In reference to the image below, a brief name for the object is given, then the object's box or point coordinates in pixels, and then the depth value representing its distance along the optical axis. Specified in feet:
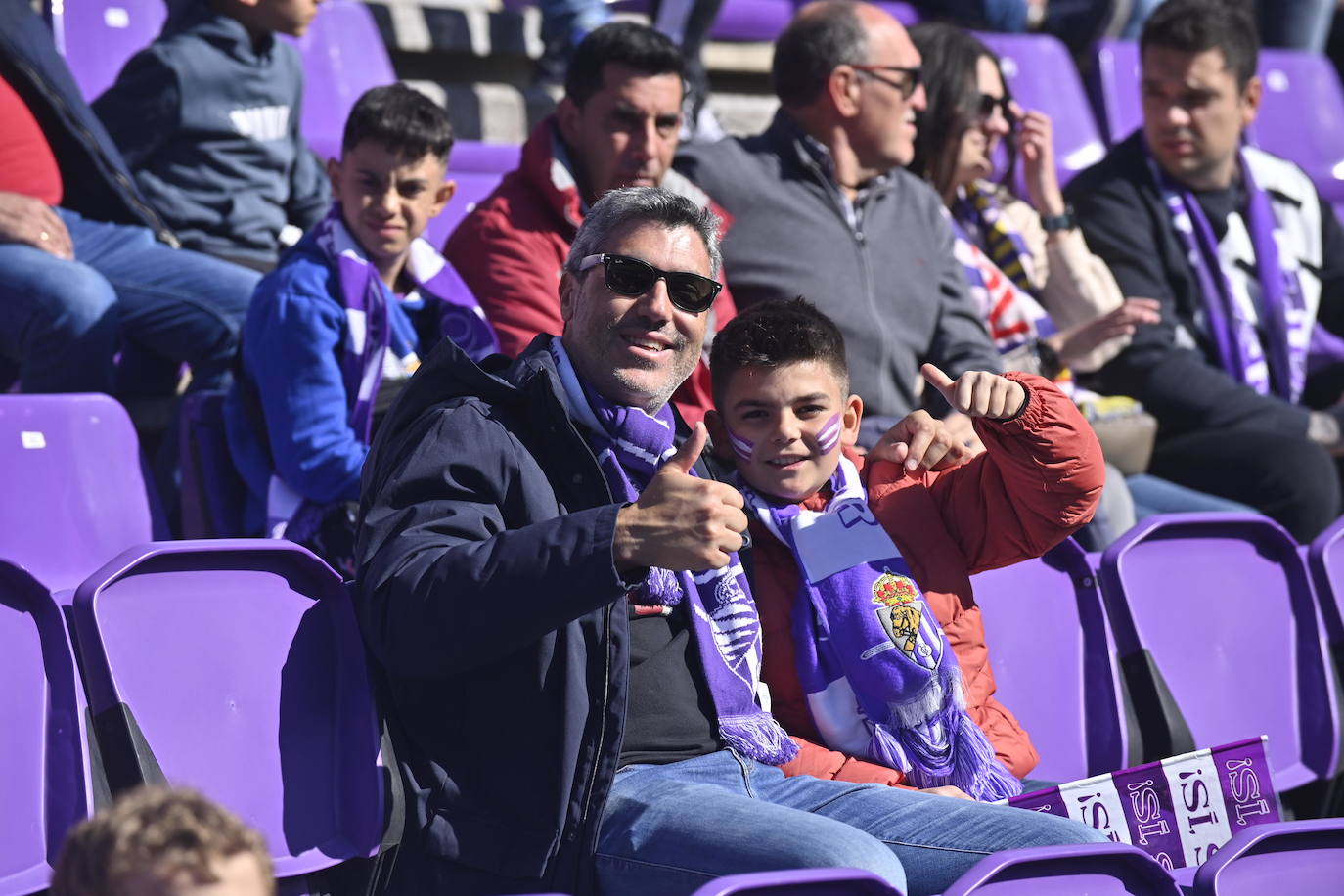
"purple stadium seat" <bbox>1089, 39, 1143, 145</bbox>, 40.98
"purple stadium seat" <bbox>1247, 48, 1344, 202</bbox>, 41.06
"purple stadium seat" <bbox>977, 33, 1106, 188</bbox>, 39.24
